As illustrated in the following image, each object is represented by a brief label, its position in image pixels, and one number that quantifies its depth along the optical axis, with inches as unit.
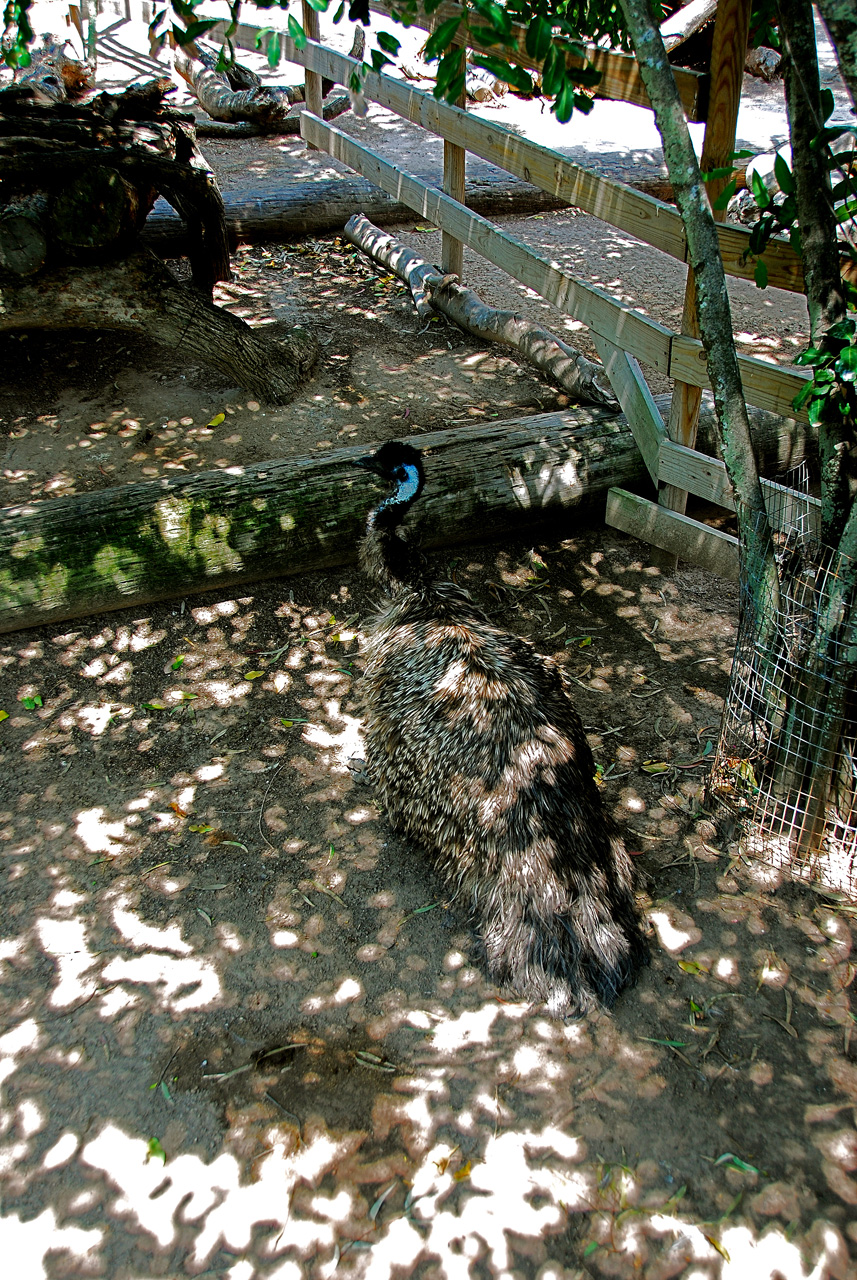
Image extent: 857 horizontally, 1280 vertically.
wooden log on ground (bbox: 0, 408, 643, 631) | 205.9
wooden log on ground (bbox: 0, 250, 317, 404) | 249.4
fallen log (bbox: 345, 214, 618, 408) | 263.7
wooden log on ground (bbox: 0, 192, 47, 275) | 232.7
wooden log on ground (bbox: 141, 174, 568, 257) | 375.9
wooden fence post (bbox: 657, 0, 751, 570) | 166.7
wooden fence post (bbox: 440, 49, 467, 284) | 291.6
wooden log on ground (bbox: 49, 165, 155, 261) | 236.2
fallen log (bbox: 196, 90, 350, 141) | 499.4
